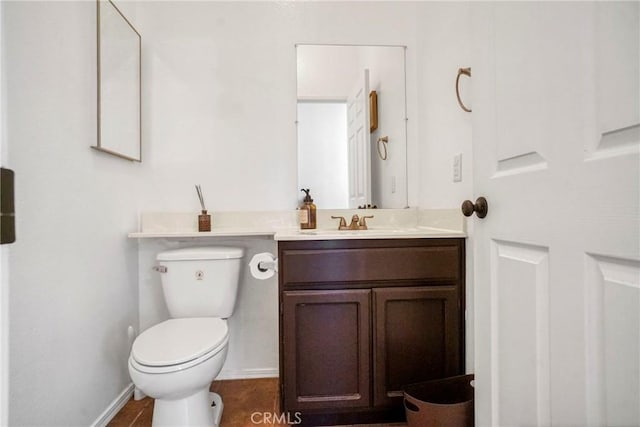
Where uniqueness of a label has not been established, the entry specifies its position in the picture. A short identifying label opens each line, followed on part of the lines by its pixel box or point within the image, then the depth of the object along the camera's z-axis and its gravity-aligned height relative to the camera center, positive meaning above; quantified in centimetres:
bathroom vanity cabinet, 132 -44
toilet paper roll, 154 -24
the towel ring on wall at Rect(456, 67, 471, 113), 132 +56
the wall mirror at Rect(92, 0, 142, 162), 140 +61
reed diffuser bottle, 173 -3
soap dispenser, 172 -1
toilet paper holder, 158 -25
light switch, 140 +20
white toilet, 115 -48
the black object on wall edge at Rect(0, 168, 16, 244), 45 +1
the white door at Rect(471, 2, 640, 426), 52 +0
